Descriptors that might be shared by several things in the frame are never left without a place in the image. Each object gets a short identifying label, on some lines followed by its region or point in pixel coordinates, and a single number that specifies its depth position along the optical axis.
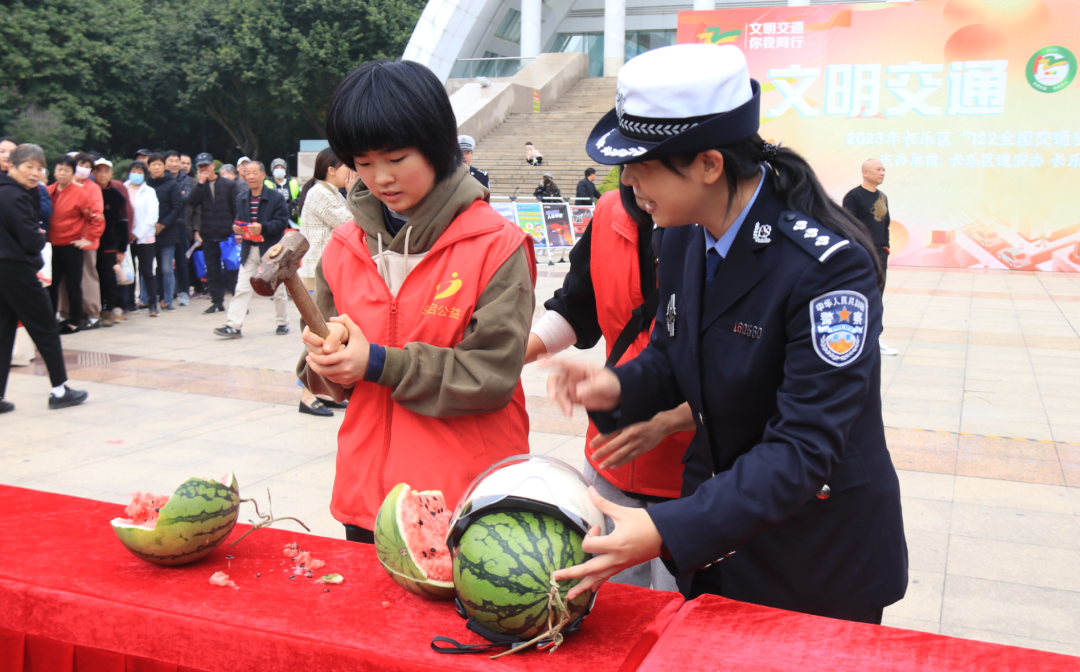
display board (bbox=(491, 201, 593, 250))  16.80
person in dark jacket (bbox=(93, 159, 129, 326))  10.25
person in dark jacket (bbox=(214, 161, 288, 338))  9.58
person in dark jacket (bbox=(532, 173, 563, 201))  19.88
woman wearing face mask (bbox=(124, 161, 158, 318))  10.80
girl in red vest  1.97
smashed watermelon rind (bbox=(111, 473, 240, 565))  1.77
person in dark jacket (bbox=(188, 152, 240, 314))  11.02
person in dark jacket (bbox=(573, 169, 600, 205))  18.73
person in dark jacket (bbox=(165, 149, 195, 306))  11.89
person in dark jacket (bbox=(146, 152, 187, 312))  11.12
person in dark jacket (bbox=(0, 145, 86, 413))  6.18
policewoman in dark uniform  1.48
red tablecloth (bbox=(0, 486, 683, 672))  1.50
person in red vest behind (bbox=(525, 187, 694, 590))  2.42
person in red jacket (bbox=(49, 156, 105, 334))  9.20
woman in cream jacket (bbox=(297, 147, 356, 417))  6.52
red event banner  17.27
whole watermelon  1.42
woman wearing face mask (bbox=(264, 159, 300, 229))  14.98
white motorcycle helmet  1.47
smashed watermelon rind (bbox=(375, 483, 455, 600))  1.64
